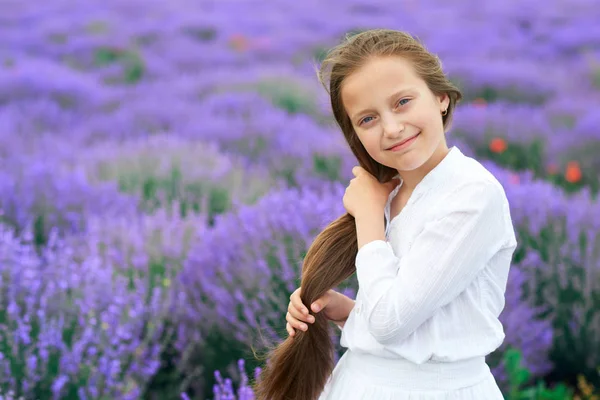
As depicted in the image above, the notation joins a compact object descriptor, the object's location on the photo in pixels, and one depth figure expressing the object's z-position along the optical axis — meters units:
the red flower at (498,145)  5.52
